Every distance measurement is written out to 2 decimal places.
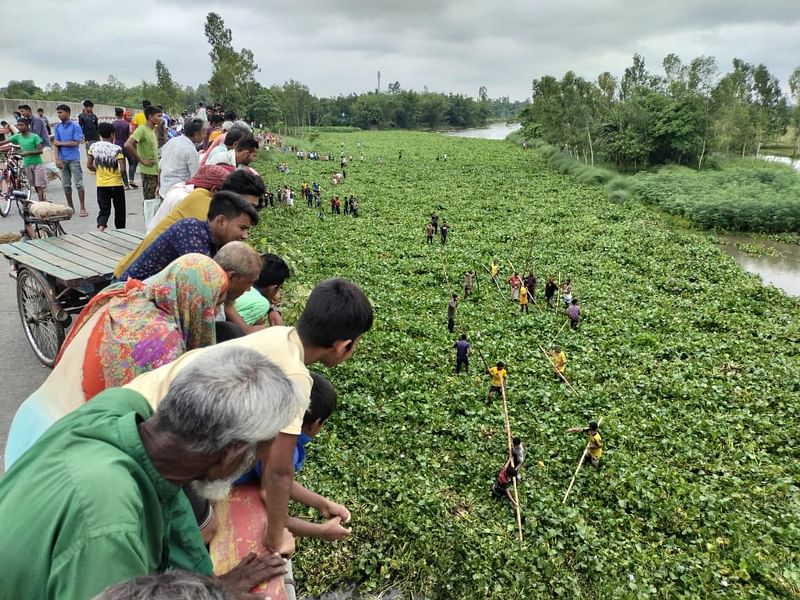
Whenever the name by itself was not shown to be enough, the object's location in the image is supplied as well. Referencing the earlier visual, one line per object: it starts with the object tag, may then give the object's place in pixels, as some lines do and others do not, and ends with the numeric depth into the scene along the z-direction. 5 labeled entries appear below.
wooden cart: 4.84
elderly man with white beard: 1.29
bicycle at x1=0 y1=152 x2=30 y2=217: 11.19
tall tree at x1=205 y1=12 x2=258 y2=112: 42.72
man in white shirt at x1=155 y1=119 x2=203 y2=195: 7.07
